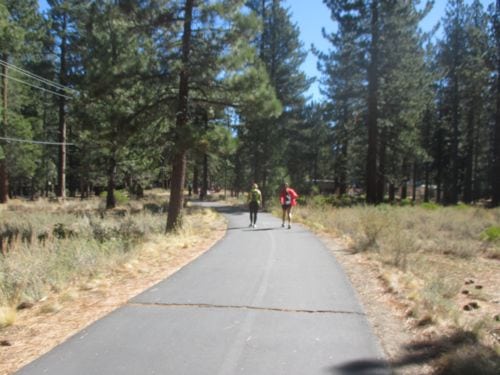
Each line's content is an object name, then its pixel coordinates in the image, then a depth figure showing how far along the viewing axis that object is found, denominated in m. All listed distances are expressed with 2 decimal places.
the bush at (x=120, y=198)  33.22
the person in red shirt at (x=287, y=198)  16.88
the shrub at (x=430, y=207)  22.50
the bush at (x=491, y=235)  14.34
